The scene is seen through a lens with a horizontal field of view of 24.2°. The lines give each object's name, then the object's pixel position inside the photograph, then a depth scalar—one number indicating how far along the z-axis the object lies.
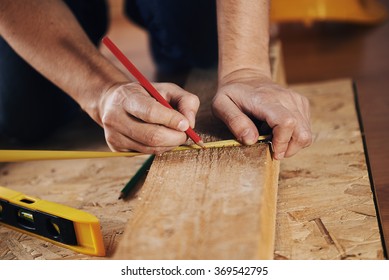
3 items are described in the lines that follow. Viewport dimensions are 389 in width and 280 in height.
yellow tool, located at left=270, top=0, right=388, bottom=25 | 1.65
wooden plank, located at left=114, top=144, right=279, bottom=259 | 0.86
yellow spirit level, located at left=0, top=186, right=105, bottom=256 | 0.96
